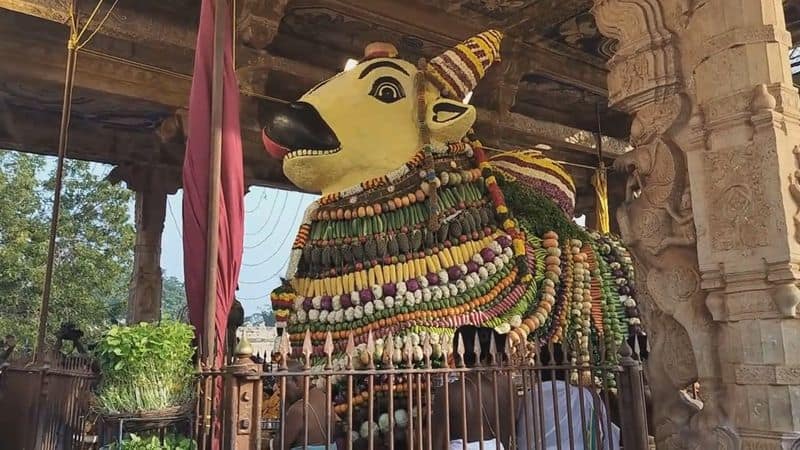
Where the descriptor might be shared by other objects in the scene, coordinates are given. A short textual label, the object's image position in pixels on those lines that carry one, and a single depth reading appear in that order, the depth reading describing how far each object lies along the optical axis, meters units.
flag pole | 2.58
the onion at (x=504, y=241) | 3.38
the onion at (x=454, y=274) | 3.25
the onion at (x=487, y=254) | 3.31
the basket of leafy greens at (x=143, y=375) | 2.18
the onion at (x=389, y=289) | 3.19
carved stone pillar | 2.55
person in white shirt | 2.70
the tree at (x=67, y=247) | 12.05
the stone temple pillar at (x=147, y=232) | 7.94
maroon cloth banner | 2.72
